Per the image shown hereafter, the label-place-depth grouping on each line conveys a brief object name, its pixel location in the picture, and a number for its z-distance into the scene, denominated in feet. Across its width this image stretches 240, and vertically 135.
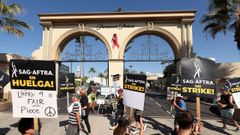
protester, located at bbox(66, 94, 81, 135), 14.57
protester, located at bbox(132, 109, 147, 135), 17.41
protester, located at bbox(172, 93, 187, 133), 16.90
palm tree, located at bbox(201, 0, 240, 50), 33.47
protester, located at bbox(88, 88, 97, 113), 27.29
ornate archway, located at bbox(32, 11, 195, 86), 45.89
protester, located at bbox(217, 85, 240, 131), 19.15
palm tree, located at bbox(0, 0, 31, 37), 32.52
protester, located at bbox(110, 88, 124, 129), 20.25
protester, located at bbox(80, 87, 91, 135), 17.36
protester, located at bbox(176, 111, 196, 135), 6.59
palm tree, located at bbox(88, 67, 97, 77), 255.86
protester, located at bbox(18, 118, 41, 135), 6.87
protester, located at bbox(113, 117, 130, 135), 7.73
